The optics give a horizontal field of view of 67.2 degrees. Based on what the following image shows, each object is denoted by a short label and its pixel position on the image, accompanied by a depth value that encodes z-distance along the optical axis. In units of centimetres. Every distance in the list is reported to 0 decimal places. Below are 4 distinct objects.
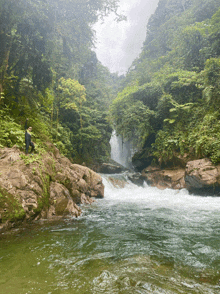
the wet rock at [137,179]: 1738
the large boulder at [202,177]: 1023
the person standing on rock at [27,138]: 713
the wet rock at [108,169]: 2095
